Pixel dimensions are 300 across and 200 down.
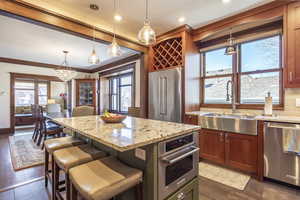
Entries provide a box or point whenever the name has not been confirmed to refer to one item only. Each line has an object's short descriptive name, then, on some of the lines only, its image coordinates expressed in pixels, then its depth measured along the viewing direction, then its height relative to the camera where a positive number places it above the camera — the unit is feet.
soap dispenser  7.94 -0.36
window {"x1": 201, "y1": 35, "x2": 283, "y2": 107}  8.81 +1.87
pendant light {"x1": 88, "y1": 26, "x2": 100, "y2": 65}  9.21 +2.61
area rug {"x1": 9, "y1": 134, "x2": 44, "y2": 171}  9.21 -4.01
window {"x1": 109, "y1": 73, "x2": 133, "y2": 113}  18.41 +0.88
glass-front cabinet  21.35 +1.11
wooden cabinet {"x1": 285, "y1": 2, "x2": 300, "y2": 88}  7.10 +2.61
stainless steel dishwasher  6.38 -2.58
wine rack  10.75 +3.59
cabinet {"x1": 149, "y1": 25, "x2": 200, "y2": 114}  10.20 +3.19
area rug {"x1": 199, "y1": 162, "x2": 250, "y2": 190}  7.04 -4.07
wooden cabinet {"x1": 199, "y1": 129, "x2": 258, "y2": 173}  7.50 -2.82
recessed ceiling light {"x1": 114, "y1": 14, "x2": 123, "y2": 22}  8.64 +4.98
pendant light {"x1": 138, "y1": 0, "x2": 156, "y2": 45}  6.09 +2.76
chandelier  14.99 +2.76
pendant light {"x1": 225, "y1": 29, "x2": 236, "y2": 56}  8.80 +3.14
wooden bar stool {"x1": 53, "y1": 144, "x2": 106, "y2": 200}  4.30 -1.84
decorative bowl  6.10 -0.82
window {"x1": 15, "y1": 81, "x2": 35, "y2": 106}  22.48 +1.04
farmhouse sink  7.45 -1.34
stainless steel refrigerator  10.20 +0.32
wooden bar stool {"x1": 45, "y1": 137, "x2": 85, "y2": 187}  5.69 -1.82
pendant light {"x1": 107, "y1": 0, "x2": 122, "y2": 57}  7.50 +2.60
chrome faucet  9.71 +0.24
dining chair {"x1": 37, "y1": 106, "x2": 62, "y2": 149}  12.11 -2.45
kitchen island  3.59 -1.49
